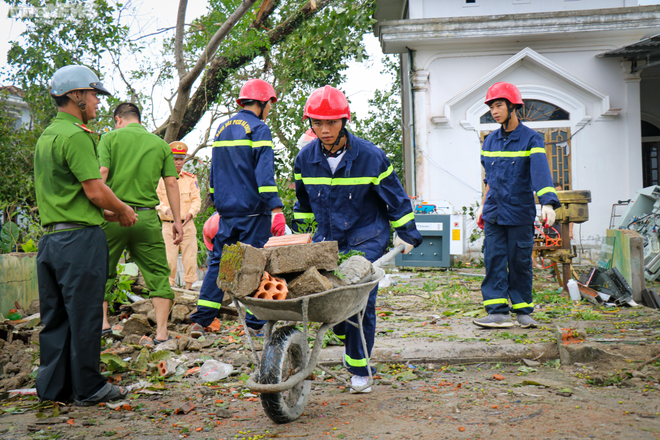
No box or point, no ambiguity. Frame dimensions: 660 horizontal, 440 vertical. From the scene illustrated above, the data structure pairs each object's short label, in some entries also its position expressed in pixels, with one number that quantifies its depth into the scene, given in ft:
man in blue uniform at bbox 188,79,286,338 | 15.46
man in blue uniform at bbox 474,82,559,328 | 16.03
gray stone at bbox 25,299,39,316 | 18.89
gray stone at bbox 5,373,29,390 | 11.75
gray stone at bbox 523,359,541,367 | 12.80
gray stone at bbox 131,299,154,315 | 17.83
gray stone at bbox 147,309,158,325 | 16.40
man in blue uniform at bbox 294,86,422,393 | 11.17
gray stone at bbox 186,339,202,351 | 14.38
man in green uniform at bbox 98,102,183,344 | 14.02
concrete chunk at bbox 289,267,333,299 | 8.63
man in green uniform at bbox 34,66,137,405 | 10.52
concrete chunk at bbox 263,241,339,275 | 8.98
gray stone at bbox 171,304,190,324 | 17.11
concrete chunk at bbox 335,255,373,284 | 9.50
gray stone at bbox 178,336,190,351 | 14.29
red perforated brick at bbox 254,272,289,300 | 8.66
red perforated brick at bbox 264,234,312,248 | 9.39
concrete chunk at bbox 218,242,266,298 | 8.41
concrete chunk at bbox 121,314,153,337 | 15.52
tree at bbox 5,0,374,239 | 24.98
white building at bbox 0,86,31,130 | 31.03
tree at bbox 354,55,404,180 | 60.64
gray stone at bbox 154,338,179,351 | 13.96
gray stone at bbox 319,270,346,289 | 9.24
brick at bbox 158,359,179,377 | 12.48
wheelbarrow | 8.46
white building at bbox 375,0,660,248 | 34.73
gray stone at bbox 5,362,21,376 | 12.82
